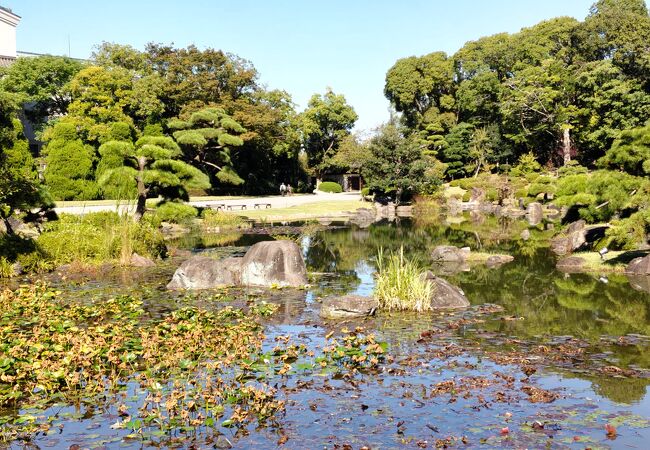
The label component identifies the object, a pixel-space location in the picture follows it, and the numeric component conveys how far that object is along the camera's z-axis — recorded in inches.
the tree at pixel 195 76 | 1804.9
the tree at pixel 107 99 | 1584.6
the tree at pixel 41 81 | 1717.5
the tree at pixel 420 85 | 2217.0
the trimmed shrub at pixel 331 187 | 2256.4
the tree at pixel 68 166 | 1482.5
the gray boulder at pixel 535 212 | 1320.1
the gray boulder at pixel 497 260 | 697.0
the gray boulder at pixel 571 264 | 644.1
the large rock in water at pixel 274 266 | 538.9
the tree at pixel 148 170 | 807.1
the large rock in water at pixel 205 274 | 524.1
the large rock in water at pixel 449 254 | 719.7
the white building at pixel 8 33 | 1973.4
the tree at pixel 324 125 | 2298.2
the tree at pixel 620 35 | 1616.6
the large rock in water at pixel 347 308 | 419.5
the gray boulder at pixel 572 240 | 765.9
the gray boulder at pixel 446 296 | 447.5
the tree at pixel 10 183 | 558.9
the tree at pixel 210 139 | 1670.8
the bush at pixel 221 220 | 1153.4
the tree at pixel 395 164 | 1606.8
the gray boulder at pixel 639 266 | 585.9
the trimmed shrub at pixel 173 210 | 866.1
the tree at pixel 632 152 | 568.1
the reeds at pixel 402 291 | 435.5
